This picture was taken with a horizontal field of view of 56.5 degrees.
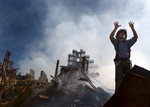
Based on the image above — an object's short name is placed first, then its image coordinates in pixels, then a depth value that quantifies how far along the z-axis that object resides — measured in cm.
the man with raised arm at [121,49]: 395
